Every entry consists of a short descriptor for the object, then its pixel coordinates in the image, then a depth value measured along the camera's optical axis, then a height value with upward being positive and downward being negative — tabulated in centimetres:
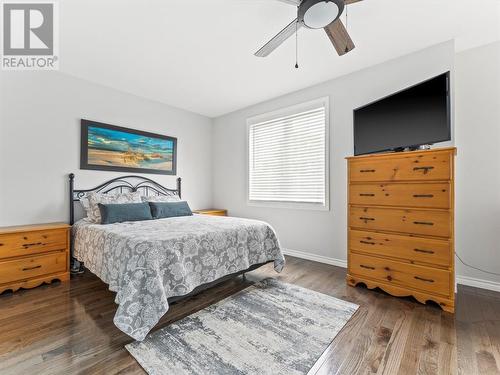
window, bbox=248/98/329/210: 363 +52
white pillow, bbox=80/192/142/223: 306 -19
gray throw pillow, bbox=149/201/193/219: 343 -33
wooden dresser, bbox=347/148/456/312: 212 -36
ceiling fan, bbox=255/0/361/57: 161 +125
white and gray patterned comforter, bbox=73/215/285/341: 175 -64
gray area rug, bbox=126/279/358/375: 149 -112
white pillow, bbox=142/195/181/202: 373 -18
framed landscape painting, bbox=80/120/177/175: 351 +62
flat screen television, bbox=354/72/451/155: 221 +73
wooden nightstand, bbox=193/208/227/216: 447 -48
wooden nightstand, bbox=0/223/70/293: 250 -77
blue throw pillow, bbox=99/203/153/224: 293 -33
